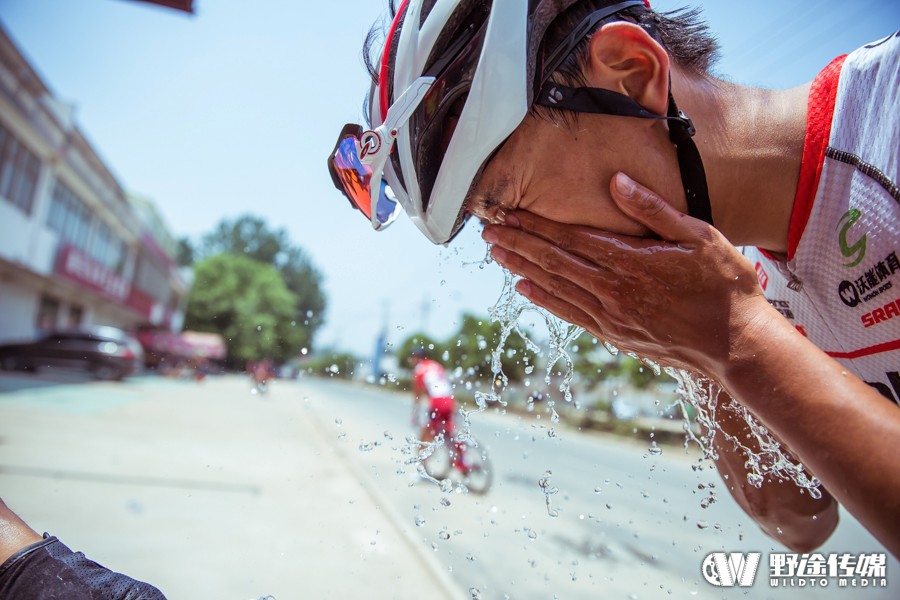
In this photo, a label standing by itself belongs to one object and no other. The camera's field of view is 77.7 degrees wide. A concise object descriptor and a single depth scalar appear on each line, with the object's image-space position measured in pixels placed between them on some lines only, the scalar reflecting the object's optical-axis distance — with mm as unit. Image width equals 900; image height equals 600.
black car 17453
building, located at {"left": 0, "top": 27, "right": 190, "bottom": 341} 16844
